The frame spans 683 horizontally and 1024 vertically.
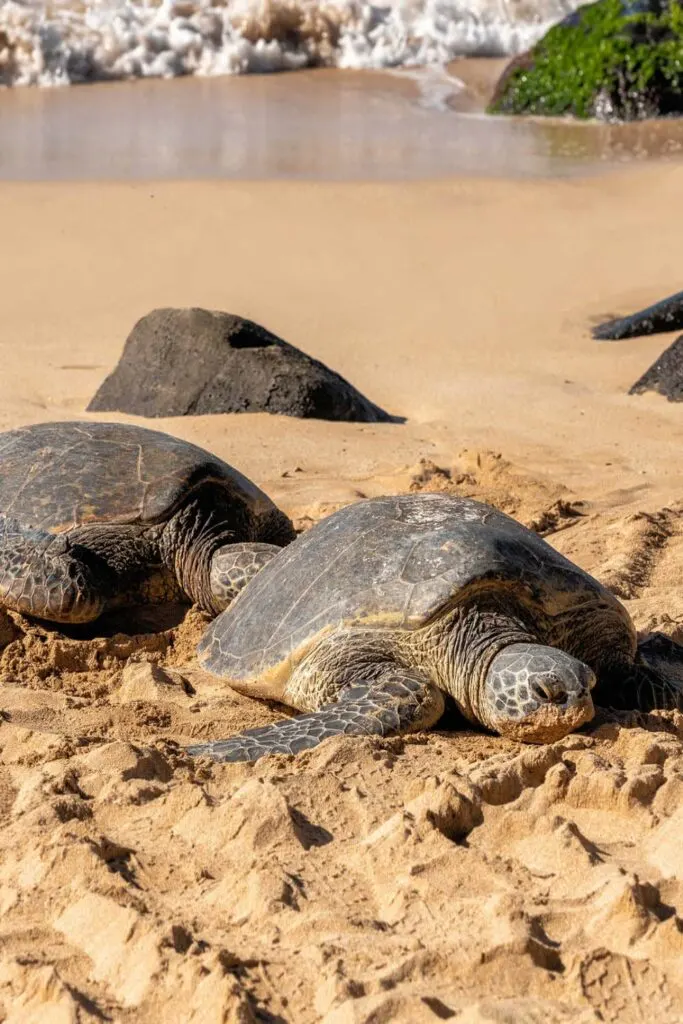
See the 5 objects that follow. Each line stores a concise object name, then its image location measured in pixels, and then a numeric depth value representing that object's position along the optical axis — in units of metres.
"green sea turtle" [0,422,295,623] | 8.36
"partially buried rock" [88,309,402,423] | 13.21
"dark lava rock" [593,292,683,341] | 16.03
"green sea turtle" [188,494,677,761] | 6.49
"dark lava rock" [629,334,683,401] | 13.95
